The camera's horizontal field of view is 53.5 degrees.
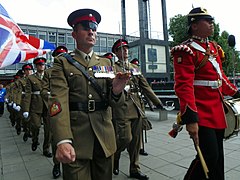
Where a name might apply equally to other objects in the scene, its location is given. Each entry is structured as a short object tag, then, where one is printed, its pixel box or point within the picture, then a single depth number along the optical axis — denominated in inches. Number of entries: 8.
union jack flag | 230.7
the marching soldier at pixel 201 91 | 85.2
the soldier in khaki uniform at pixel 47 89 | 150.4
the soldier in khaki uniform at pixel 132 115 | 137.3
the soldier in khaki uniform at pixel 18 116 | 278.6
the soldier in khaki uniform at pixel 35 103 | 219.0
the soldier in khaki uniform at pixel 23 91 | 278.2
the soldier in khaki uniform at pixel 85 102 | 76.4
